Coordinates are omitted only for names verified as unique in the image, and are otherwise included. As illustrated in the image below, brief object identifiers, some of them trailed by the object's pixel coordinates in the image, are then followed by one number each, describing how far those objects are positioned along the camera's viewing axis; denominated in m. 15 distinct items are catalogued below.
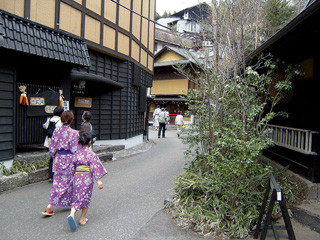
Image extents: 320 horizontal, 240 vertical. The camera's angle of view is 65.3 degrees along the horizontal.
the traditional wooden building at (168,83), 27.54
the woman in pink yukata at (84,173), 3.99
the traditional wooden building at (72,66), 6.11
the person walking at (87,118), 6.25
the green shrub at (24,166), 5.75
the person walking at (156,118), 20.74
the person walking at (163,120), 16.31
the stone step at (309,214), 4.12
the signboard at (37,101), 7.04
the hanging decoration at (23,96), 6.68
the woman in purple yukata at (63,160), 4.38
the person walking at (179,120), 17.74
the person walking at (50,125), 5.94
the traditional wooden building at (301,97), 4.48
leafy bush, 3.95
